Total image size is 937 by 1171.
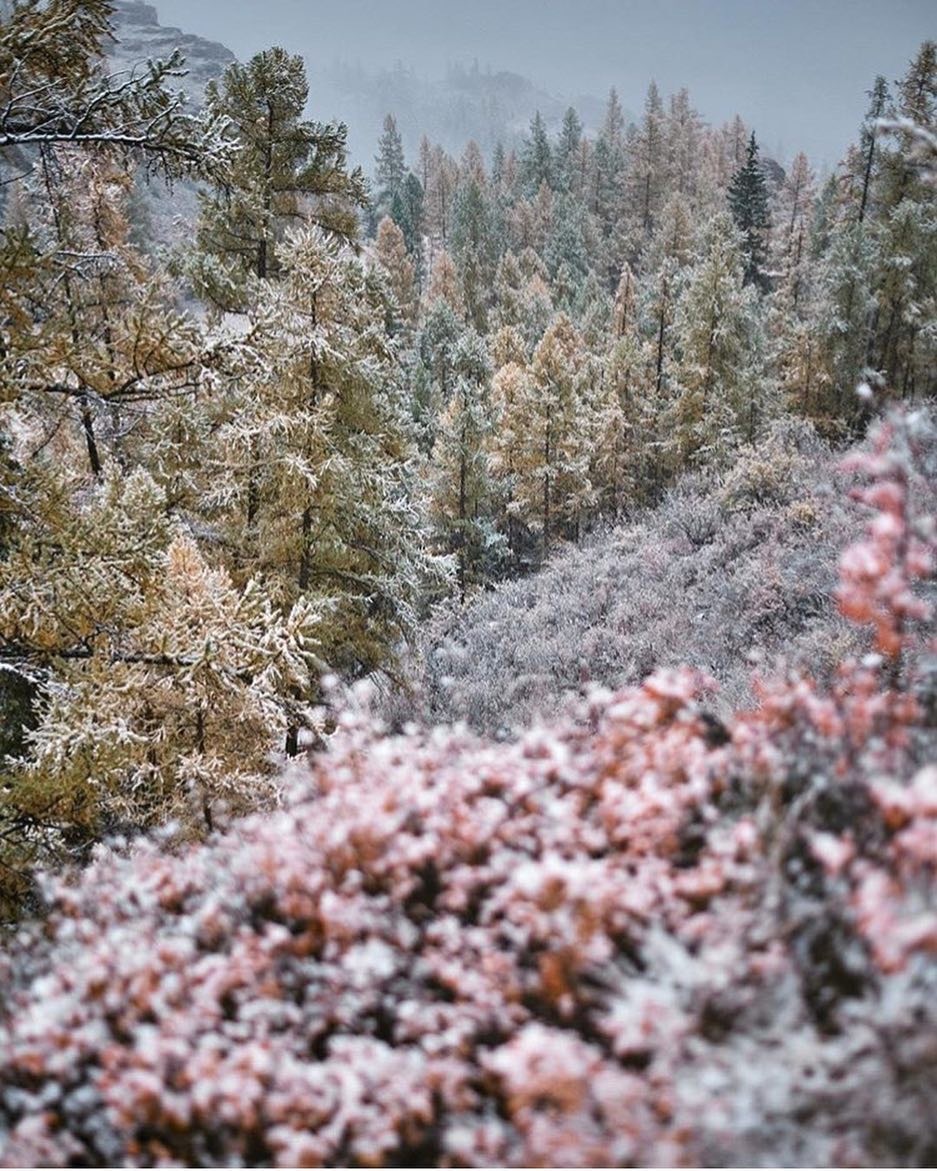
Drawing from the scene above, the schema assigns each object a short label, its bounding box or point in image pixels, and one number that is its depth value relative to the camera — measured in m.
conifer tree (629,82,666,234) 66.75
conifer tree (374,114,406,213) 77.81
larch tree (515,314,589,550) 28.73
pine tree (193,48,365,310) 12.99
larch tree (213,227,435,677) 10.88
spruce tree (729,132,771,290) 49.72
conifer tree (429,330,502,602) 26.36
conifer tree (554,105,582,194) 79.19
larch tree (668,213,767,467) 27.77
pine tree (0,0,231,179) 5.11
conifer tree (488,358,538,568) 29.45
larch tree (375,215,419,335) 51.28
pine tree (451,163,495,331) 55.38
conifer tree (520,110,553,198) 79.96
